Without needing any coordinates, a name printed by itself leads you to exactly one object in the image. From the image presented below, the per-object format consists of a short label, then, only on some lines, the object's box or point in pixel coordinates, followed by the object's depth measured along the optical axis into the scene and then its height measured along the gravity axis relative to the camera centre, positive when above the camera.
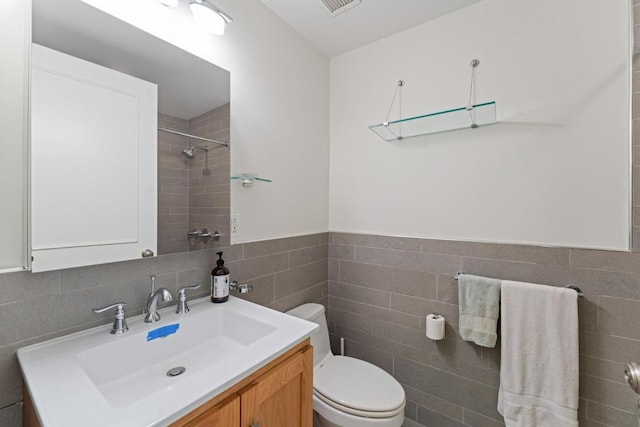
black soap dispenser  1.20 -0.33
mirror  0.87 +0.48
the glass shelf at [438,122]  1.38 +0.53
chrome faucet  0.99 -0.36
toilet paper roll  1.50 -0.67
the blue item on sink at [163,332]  0.94 -0.45
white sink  0.57 -0.44
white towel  1.19 -0.69
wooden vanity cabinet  0.67 -0.56
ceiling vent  1.48 +1.18
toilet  1.21 -0.92
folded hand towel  1.35 -0.51
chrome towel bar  1.22 -0.36
